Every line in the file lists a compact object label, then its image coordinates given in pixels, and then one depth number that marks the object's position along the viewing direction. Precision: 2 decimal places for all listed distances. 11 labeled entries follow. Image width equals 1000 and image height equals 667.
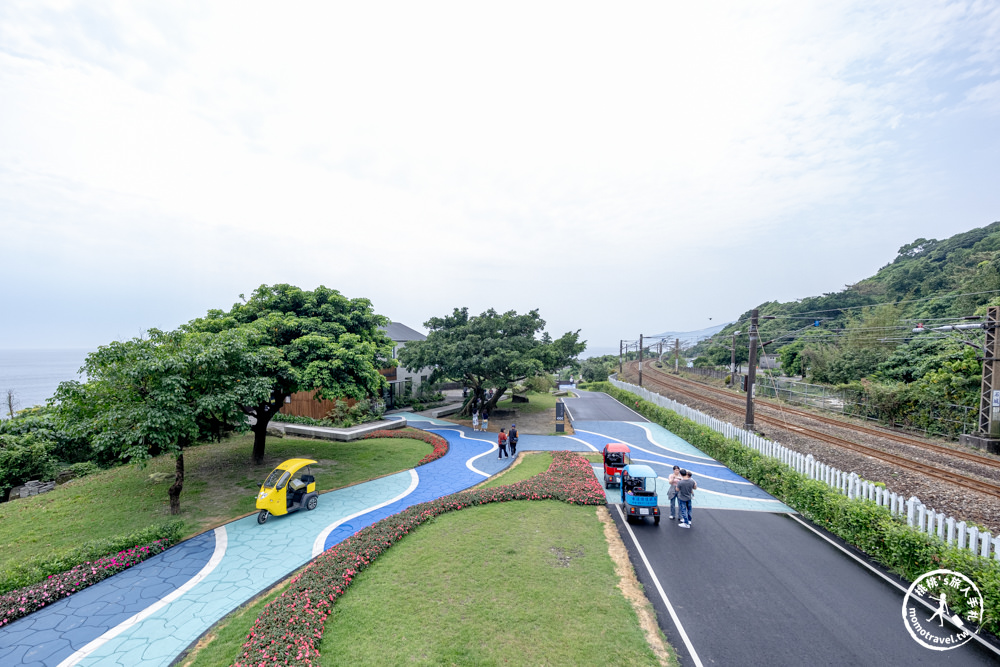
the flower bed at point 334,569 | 6.16
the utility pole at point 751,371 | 19.05
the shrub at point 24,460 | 14.98
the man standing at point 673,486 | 11.70
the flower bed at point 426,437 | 19.81
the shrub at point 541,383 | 33.97
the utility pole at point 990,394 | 17.92
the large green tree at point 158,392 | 10.79
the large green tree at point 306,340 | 15.16
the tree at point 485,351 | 25.77
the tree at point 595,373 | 68.25
